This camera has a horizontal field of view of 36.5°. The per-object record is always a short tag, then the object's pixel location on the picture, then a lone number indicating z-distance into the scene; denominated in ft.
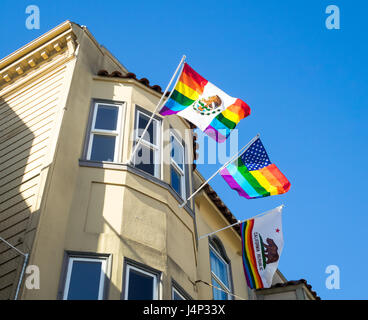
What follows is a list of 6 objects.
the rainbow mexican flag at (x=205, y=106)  38.04
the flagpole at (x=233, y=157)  38.95
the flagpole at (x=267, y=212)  42.78
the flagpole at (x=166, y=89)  36.29
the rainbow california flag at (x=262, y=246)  39.70
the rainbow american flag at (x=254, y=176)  40.63
